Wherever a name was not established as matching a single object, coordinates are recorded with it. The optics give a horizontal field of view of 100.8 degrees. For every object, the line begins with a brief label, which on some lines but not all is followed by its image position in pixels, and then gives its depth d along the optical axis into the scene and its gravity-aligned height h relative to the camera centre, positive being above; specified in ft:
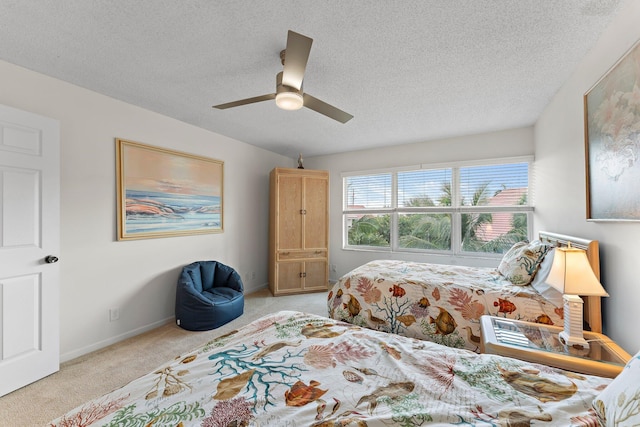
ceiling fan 4.86 +2.99
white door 6.24 -0.74
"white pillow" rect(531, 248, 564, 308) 6.29 -1.80
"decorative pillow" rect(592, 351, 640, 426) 2.13 -1.61
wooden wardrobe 13.84 -0.82
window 12.01 +0.36
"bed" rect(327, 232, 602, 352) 6.48 -2.24
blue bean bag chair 9.43 -3.12
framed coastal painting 9.07 +0.94
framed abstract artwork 4.50 +1.41
